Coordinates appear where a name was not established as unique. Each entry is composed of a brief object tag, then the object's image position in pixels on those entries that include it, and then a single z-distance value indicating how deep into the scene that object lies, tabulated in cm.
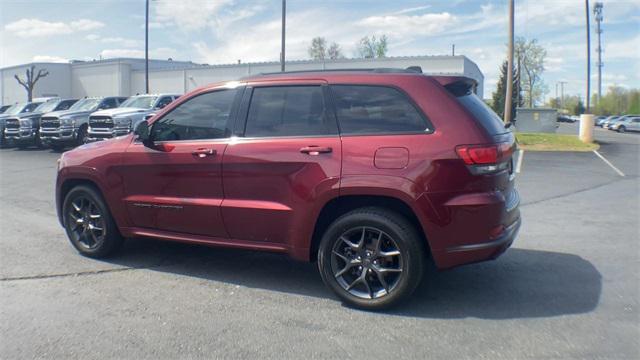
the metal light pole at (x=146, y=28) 3467
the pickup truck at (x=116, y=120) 1669
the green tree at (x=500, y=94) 5269
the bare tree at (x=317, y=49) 8062
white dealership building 4528
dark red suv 400
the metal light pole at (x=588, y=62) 3079
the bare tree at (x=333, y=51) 8006
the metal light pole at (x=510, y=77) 2128
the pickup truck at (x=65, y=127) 1850
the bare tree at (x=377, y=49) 7839
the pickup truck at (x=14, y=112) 2214
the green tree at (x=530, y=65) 7200
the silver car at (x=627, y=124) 4734
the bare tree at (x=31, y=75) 5734
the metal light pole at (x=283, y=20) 2662
